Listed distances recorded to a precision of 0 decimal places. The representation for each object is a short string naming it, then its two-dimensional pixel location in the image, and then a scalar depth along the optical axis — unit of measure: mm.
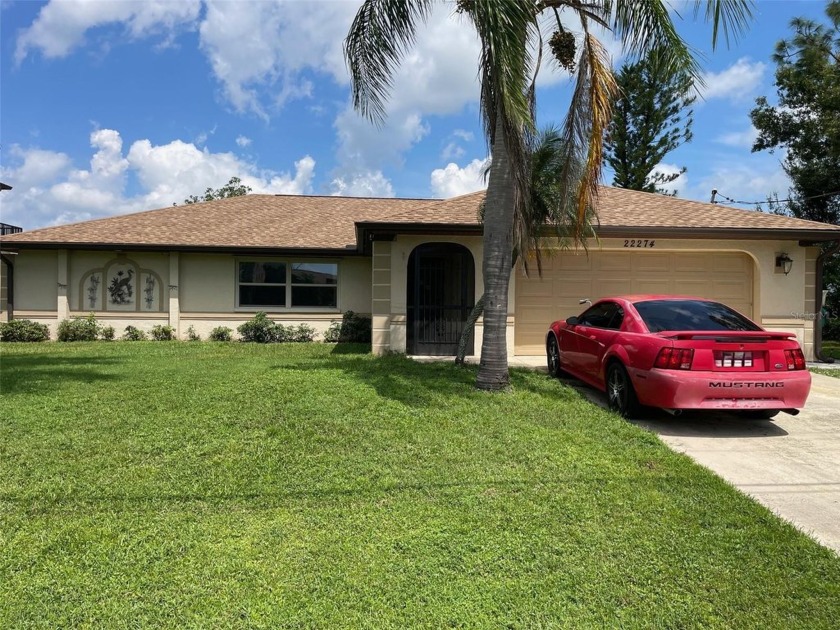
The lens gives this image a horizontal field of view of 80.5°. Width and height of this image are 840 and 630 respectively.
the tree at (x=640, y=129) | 27297
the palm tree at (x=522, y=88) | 6770
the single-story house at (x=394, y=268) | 11828
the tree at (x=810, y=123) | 20391
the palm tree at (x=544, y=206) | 8602
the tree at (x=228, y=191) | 44281
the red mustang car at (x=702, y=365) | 5574
